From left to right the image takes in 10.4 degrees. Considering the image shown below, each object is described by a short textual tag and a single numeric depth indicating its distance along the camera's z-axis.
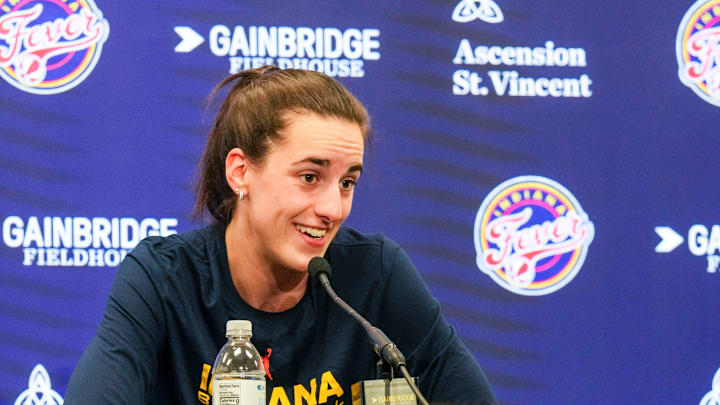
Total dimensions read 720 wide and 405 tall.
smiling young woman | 4.30
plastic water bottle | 4.13
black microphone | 4.03
